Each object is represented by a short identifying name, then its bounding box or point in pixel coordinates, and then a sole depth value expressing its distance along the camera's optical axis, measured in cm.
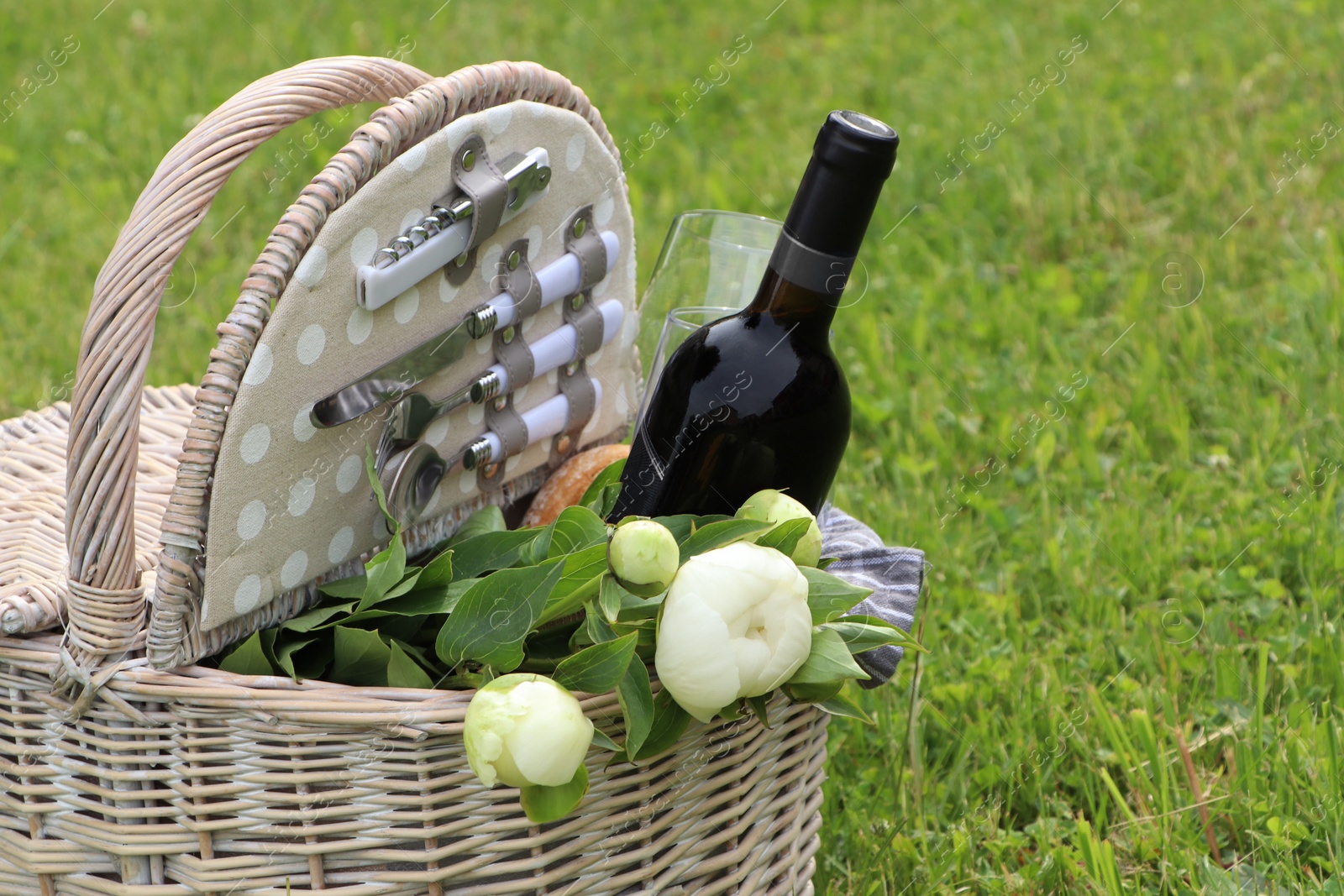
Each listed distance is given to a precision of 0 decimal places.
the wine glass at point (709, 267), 137
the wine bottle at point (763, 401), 125
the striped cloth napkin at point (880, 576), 126
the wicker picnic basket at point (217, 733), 118
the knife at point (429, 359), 124
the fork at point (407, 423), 127
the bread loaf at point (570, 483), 137
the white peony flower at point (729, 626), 116
